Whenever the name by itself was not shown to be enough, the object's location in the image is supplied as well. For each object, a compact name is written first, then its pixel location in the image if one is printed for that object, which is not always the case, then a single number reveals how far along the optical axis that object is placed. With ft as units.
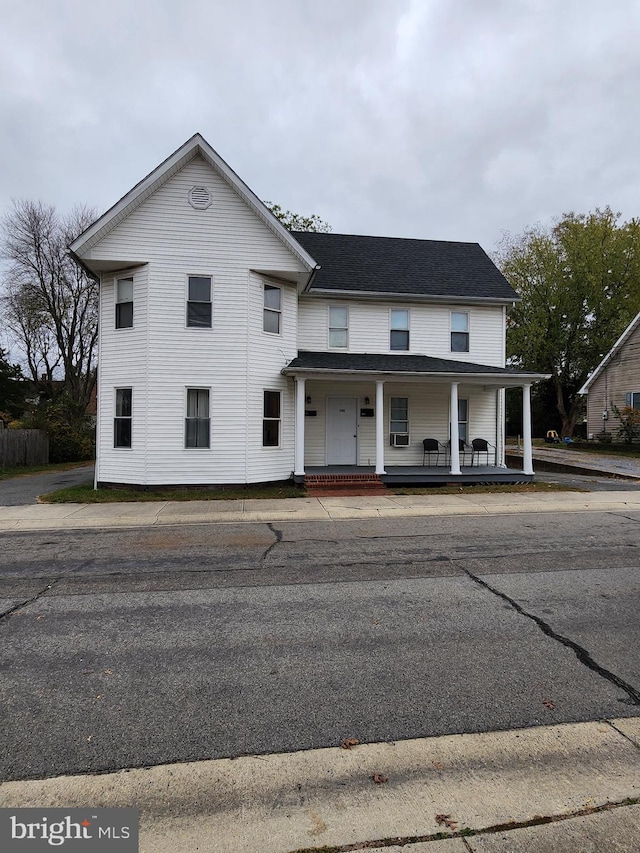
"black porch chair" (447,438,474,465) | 55.35
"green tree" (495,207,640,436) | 120.16
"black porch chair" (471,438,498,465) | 55.01
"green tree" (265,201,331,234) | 104.83
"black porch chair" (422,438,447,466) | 53.78
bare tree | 96.53
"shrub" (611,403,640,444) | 86.07
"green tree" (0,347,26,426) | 101.60
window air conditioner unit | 54.19
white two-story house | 43.80
